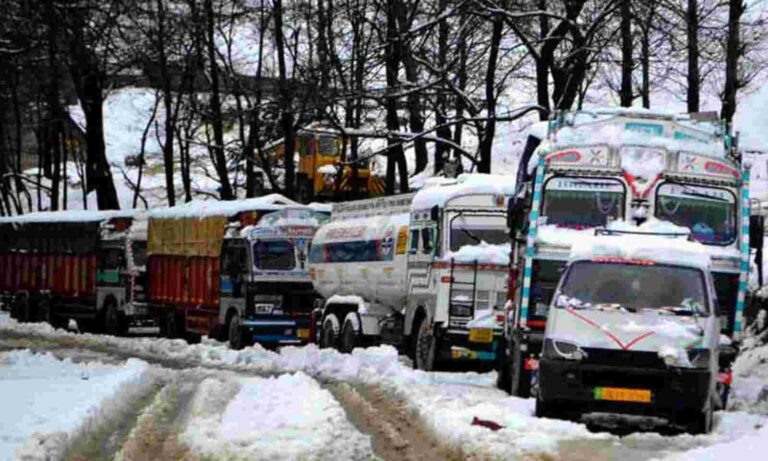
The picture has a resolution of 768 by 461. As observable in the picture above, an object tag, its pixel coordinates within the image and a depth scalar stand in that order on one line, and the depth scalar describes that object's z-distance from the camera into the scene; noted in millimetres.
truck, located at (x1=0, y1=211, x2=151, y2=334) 38500
